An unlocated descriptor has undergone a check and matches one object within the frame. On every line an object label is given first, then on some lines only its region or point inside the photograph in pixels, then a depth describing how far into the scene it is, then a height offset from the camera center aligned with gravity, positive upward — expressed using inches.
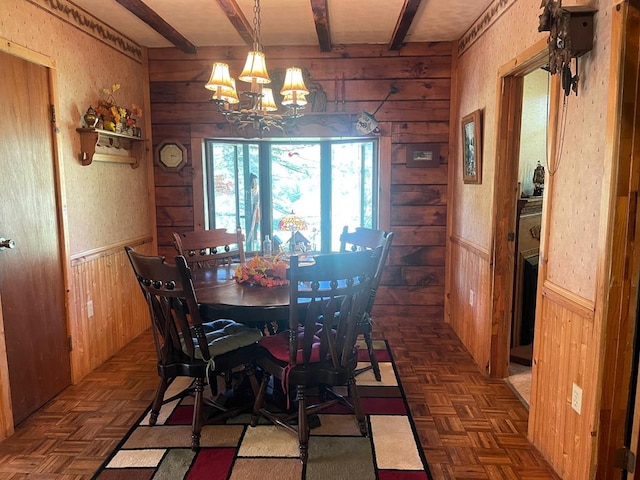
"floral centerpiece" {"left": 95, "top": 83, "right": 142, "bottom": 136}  122.6 +21.3
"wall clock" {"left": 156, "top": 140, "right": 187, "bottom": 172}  156.5 +11.7
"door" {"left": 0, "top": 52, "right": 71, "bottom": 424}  90.4 -12.2
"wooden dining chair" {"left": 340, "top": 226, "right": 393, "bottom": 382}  98.5 -14.9
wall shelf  115.6 +12.4
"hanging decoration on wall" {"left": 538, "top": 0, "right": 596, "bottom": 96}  66.2 +22.7
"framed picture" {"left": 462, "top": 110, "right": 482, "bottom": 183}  122.1 +11.3
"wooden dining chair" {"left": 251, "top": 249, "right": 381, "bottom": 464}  73.7 -26.2
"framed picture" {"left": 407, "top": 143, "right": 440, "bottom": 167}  153.5 +11.3
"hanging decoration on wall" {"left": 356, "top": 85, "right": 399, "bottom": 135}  151.7 +22.3
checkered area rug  76.4 -47.6
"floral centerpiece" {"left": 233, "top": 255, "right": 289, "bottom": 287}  94.7 -18.0
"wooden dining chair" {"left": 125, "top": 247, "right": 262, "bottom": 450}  75.0 -29.0
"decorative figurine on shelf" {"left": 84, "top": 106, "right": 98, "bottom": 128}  115.9 +18.3
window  165.2 +0.8
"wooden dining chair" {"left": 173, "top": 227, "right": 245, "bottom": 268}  117.8 -15.1
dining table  80.8 -20.5
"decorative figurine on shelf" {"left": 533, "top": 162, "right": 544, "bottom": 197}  129.0 +2.2
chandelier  89.9 +20.7
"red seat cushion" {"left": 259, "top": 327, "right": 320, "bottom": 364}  80.8 -29.5
